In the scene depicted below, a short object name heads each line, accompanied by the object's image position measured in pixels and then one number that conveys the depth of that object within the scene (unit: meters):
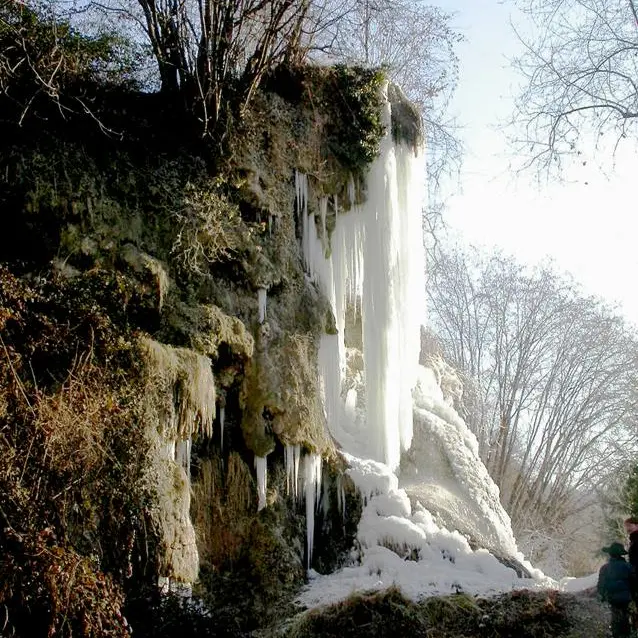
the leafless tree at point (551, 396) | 19.23
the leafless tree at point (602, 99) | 7.82
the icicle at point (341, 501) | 7.99
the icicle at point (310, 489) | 7.52
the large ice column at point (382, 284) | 8.86
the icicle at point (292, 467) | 7.45
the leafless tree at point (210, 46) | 7.42
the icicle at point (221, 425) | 7.23
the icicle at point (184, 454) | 6.48
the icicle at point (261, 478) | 7.28
